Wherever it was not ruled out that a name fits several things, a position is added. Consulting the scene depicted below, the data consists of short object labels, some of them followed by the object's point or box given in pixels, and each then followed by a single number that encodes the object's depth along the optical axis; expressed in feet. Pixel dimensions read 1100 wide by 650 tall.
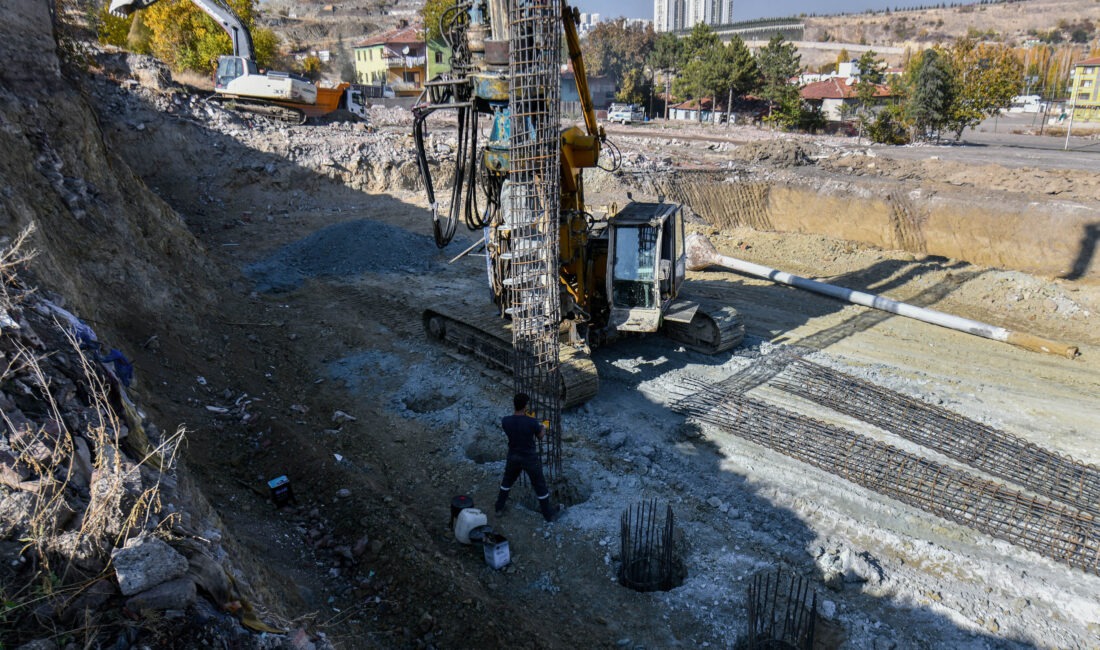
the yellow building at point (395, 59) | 184.03
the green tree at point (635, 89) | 172.76
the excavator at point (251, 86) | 75.56
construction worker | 22.17
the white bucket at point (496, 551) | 20.65
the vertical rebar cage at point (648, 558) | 20.39
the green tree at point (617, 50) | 242.37
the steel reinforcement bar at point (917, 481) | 22.12
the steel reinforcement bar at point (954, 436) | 25.22
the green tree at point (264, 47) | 116.98
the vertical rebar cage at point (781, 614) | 17.44
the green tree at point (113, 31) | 109.81
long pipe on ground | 37.60
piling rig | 23.89
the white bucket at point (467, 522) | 21.66
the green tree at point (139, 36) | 110.32
